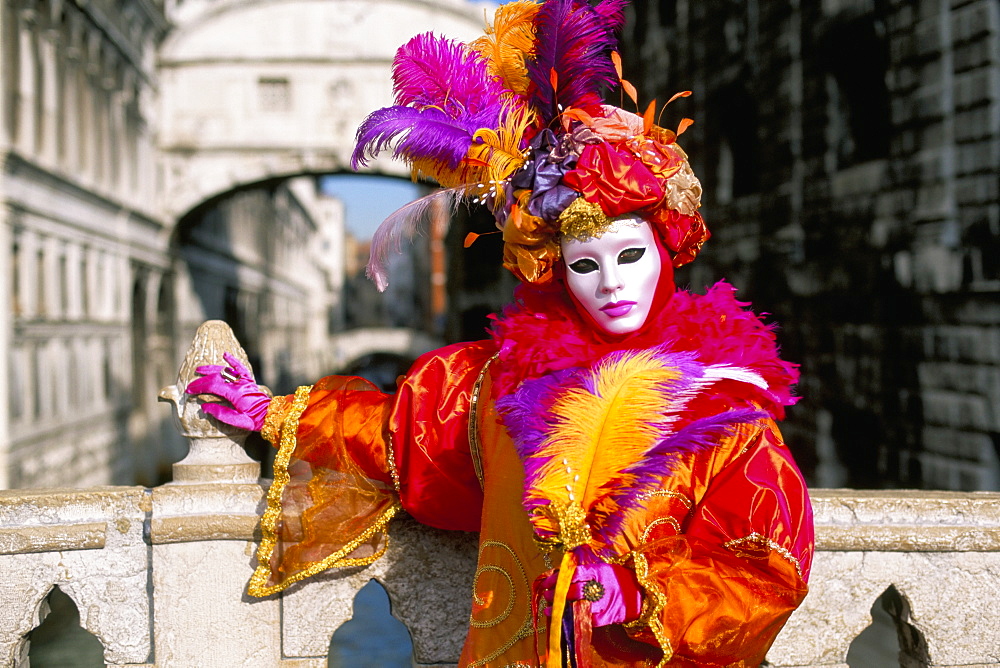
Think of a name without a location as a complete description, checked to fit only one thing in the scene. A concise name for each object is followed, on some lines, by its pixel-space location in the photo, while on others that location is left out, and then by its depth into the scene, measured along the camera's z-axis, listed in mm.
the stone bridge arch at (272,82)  16391
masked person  1671
